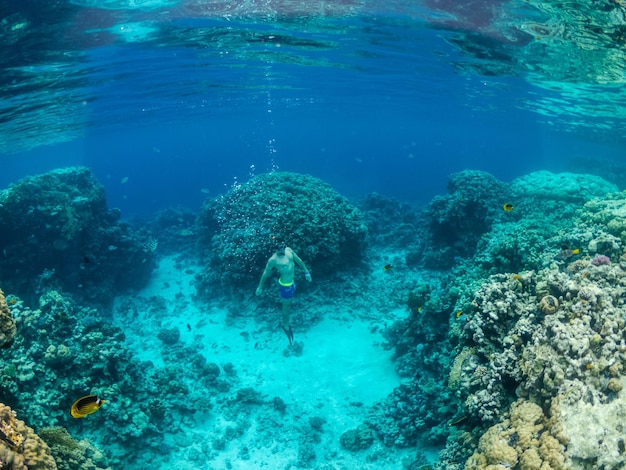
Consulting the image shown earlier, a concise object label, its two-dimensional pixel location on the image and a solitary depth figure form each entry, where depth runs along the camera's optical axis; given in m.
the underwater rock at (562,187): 17.20
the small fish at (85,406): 5.18
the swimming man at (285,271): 10.31
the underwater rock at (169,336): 13.46
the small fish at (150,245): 18.00
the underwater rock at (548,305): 6.06
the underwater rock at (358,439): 8.99
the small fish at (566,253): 7.99
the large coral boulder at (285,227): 13.84
